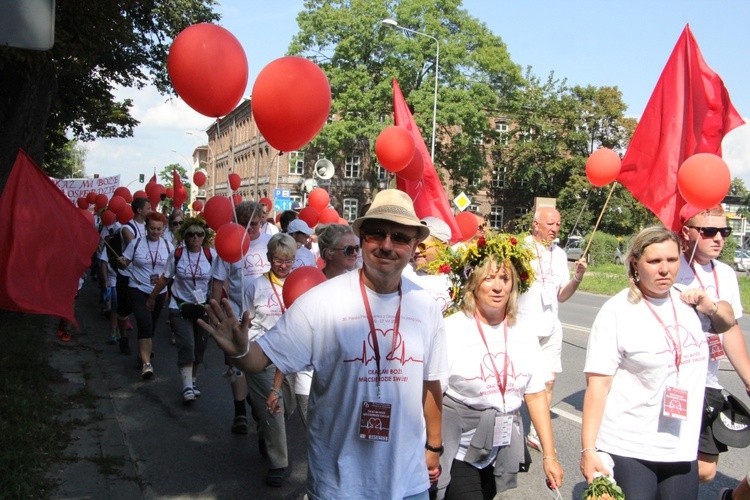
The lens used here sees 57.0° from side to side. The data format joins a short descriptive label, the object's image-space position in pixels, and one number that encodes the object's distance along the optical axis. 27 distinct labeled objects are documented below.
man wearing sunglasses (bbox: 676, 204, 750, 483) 3.92
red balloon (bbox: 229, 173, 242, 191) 6.21
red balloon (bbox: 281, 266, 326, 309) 4.21
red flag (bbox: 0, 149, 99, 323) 6.11
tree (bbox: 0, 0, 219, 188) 9.31
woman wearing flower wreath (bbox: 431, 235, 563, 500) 3.39
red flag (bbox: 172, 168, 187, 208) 14.63
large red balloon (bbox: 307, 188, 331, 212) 10.70
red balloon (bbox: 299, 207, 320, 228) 10.06
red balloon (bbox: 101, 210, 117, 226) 12.45
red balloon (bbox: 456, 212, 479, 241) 8.12
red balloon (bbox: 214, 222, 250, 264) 5.47
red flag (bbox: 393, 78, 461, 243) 8.55
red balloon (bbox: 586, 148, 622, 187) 6.49
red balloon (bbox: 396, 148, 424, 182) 7.47
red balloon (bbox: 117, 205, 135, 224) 11.16
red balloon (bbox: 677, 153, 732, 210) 4.64
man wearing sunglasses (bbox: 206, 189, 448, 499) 2.62
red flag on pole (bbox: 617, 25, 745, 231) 5.82
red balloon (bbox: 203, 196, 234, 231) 6.65
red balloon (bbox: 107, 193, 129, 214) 11.42
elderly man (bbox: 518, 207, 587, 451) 5.96
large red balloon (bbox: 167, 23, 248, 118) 3.94
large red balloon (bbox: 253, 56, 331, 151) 3.91
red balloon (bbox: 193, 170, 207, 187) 16.67
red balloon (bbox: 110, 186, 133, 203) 14.34
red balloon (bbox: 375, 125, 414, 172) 7.02
